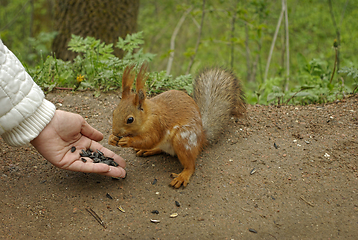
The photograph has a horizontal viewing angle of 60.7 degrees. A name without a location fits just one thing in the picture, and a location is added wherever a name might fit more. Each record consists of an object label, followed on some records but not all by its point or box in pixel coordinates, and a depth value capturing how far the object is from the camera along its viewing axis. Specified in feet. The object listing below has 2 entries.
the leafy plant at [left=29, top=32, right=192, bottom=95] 9.51
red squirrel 6.14
